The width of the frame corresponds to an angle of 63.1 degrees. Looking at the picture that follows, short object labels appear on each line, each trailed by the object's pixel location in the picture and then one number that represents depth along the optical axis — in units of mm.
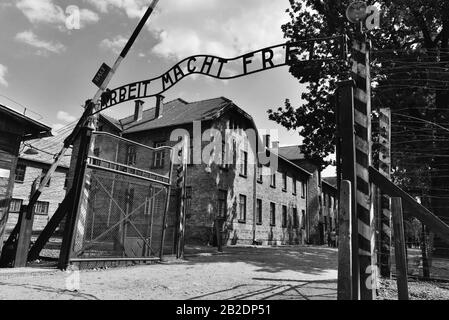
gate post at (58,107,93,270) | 7625
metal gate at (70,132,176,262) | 8203
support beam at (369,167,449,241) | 4367
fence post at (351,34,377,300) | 4539
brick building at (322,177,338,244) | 41344
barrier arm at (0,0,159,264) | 7980
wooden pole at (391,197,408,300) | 4137
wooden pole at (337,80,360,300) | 4465
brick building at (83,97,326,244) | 22422
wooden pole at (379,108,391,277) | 7211
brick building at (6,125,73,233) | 29725
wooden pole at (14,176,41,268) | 7701
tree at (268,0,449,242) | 14602
